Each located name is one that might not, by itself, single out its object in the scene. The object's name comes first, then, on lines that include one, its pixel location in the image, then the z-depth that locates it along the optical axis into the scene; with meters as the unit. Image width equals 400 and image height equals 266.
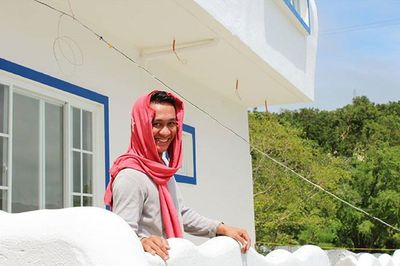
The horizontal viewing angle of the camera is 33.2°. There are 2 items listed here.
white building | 5.36
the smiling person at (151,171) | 2.73
